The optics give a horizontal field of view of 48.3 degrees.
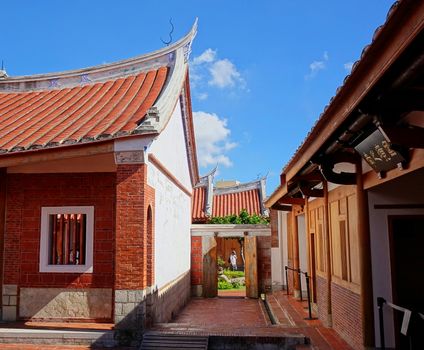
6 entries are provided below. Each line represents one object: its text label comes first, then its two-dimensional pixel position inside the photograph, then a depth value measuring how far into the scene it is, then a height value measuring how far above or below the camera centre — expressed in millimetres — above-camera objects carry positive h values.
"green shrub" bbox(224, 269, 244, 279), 21523 -1417
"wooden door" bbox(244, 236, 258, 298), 14055 -711
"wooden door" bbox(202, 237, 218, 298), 14344 -745
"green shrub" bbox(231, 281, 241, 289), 18672 -1639
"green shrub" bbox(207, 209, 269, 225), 21594 +1082
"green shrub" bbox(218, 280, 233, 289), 18344 -1630
